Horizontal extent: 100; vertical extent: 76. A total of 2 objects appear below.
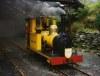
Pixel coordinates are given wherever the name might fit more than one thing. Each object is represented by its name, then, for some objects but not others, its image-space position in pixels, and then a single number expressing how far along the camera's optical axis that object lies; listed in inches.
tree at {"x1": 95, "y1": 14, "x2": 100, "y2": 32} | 642.2
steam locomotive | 443.2
